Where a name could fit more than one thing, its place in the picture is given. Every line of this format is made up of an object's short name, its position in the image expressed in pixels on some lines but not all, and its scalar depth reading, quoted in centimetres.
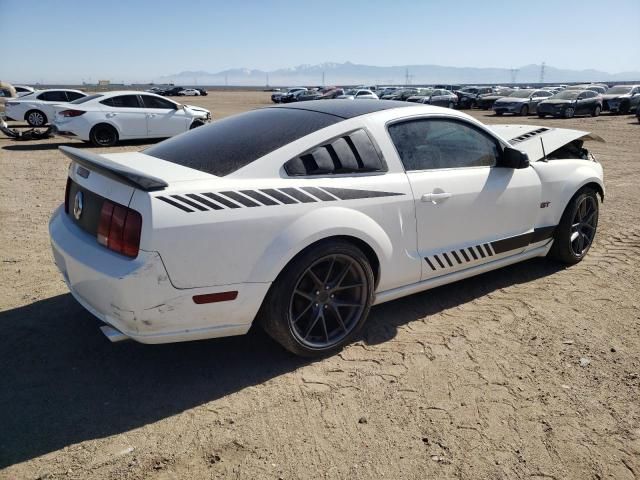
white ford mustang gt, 268
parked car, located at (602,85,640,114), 2761
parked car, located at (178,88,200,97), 7516
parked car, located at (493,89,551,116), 2817
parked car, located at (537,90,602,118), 2484
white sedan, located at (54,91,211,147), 1275
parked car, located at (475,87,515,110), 3497
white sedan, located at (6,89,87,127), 1797
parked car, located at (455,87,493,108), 3766
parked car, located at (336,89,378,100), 3372
